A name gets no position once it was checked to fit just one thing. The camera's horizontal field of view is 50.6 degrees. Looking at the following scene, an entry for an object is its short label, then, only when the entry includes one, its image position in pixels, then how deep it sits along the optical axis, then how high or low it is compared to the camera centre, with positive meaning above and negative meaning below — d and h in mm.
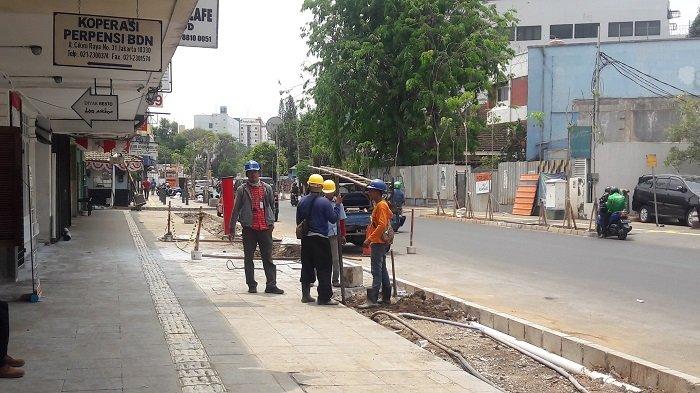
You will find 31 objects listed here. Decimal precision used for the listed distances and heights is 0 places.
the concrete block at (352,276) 11531 -1577
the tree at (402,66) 38844 +5900
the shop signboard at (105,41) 8195 +1525
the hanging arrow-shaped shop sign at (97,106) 12305 +1157
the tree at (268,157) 86938 +2190
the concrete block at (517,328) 8195 -1713
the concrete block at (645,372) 6211 -1686
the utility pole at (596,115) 29792 +2578
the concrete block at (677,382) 5805 -1654
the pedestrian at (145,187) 56959 -977
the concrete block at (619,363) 6559 -1691
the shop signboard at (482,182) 32875 -302
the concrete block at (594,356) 6879 -1706
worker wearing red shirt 10469 -635
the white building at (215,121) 176000 +12893
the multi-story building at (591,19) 61438 +13129
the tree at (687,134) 28469 +1642
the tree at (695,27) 58000 +11701
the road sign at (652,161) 24297 +485
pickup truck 17797 -947
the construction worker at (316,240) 9891 -870
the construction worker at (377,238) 9719 -822
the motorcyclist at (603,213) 20719 -1051
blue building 33094 +4764
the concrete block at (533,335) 7871 -1723
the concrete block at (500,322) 8535 -1716
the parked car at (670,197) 24516 -733
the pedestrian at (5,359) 5691 -1436
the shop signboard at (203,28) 11992 +2387
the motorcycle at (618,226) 20453 -1403
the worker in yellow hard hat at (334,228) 10070 -729
